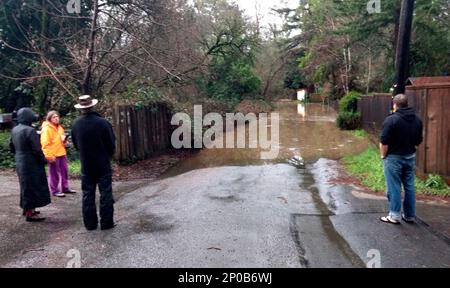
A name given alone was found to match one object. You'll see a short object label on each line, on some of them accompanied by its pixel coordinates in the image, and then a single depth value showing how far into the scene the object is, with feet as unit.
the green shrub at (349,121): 69.15
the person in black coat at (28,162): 20.93
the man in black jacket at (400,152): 19.74
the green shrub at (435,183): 26.76
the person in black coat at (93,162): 19.54
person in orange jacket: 26.86
